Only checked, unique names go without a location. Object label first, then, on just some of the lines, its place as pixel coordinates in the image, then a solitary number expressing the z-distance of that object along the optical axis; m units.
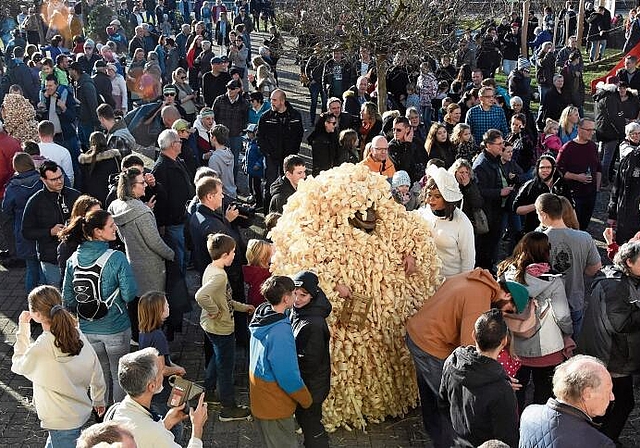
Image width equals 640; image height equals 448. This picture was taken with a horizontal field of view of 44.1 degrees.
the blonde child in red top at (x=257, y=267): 7.04
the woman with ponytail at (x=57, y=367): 5.43
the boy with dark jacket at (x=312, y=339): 5.48
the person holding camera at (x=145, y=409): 4.43
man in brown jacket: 5.65
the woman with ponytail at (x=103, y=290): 6.26
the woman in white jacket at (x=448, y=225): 6.70
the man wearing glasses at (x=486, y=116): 11.46
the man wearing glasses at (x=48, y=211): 8.03
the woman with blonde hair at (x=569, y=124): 11.00
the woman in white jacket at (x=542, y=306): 6.04
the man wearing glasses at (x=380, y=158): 8.93
